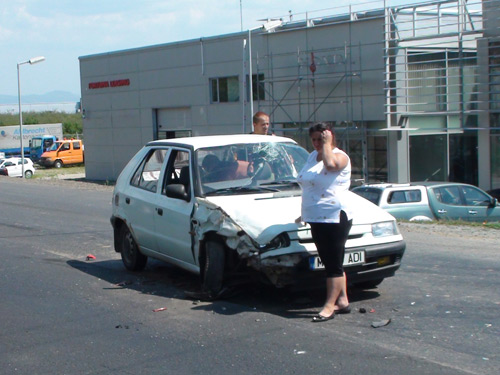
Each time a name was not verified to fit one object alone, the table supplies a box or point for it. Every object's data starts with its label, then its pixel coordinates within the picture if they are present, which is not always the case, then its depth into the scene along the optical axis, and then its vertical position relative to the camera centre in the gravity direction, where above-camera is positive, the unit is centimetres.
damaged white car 670 -85
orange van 5900 -128
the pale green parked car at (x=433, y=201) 1591 -164
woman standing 635 -67
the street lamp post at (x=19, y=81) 4452 +363
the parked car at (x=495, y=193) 2249 -208
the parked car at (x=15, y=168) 4797 -184
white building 2538 +178
